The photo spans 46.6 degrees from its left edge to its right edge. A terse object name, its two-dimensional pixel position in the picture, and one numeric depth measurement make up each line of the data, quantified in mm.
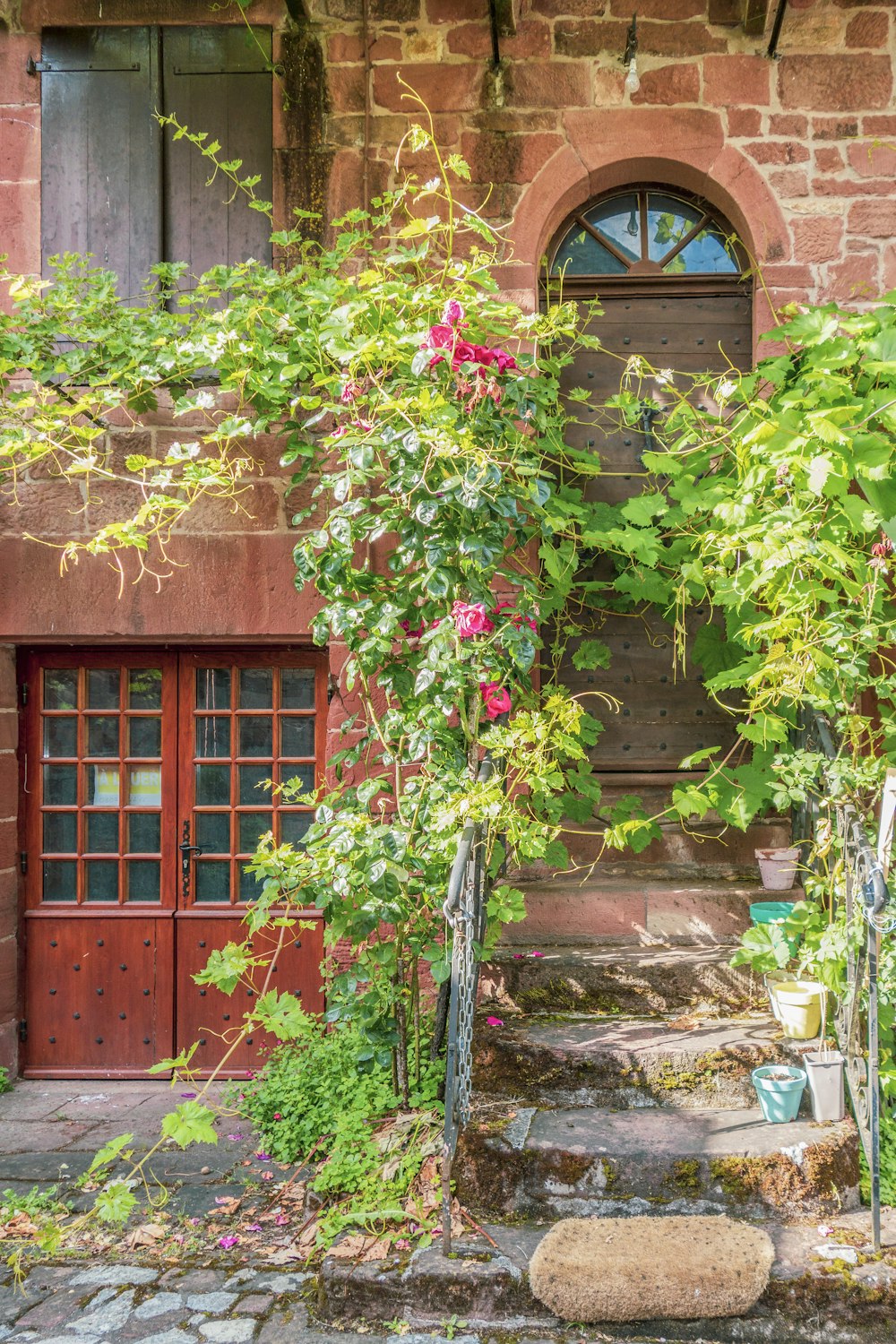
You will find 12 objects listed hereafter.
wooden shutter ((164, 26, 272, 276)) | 4957
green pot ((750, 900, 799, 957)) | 4199
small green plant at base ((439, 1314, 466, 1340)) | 2877
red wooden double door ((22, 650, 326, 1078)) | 5035
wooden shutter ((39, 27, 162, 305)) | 5016
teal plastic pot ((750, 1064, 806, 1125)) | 3412
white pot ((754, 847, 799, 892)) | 4445
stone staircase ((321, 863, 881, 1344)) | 2922
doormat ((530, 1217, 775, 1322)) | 2828
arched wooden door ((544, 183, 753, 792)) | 4938
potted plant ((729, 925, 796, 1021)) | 3734
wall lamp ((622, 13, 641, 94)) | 4703
